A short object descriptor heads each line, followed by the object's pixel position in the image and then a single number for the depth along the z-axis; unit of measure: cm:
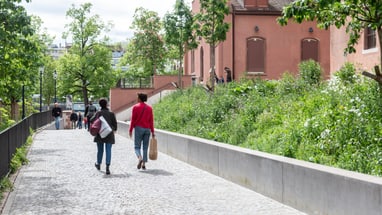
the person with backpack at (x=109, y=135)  1313
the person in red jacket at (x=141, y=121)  1359
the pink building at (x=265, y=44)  3844
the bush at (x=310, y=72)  1877
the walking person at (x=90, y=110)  2938
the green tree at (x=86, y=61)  7081
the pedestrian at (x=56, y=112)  3509
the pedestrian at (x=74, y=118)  4588
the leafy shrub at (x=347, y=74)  1443
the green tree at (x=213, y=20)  2939
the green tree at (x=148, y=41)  6366
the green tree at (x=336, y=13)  868
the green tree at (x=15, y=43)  1630
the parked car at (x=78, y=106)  8846
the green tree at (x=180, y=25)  3575
